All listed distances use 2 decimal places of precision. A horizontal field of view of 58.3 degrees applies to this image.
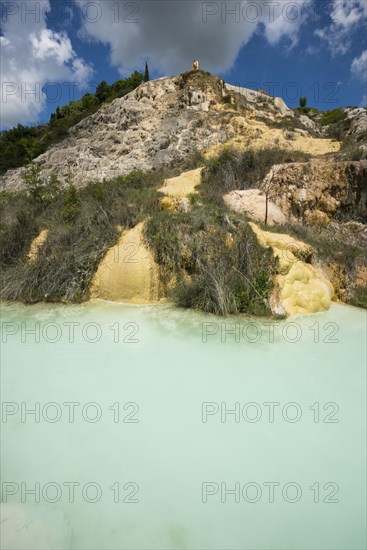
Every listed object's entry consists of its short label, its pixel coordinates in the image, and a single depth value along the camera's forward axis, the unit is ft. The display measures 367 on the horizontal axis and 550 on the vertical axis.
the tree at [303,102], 114.42
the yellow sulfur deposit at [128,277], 18.29
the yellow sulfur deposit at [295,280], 17.19
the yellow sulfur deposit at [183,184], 30.12
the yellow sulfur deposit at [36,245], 20.54
